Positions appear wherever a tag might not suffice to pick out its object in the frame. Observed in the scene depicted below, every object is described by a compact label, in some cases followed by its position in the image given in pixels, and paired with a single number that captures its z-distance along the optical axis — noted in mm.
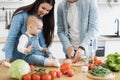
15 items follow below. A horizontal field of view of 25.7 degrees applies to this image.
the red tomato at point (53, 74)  1634
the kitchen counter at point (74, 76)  1682
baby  1929
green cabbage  1625
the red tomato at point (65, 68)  1773
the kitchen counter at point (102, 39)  3604
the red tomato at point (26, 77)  1576
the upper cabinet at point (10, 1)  3766
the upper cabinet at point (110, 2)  4137
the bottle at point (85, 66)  1847
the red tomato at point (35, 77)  1574
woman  1965
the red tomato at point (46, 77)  1582
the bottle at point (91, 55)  2027
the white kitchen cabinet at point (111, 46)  3799
